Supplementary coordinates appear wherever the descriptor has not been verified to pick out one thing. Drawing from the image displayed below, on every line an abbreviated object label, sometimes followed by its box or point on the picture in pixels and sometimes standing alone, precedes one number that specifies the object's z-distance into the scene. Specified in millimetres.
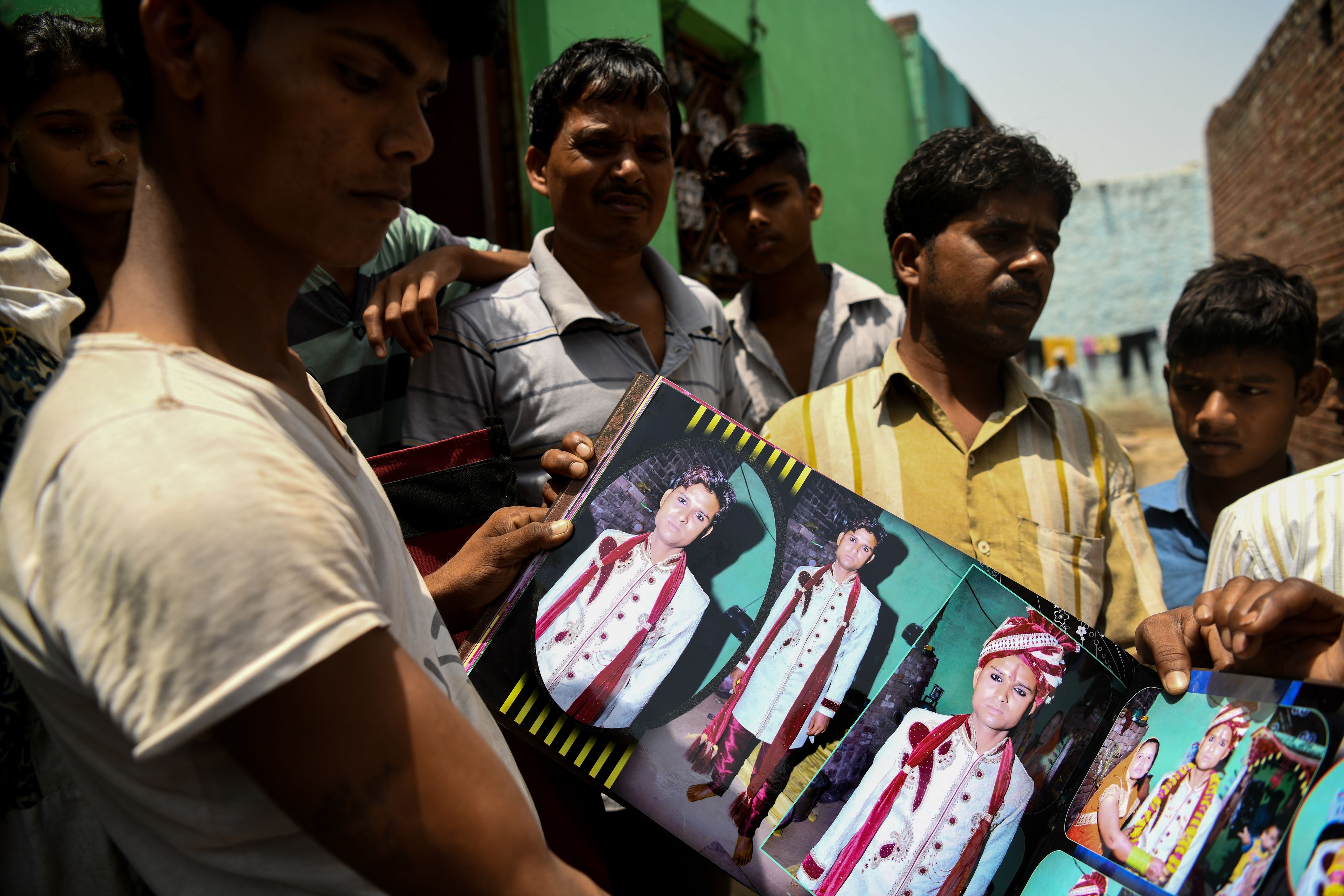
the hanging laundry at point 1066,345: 14434
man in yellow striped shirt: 805
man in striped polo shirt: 820
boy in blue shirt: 1039
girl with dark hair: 708
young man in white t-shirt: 309
